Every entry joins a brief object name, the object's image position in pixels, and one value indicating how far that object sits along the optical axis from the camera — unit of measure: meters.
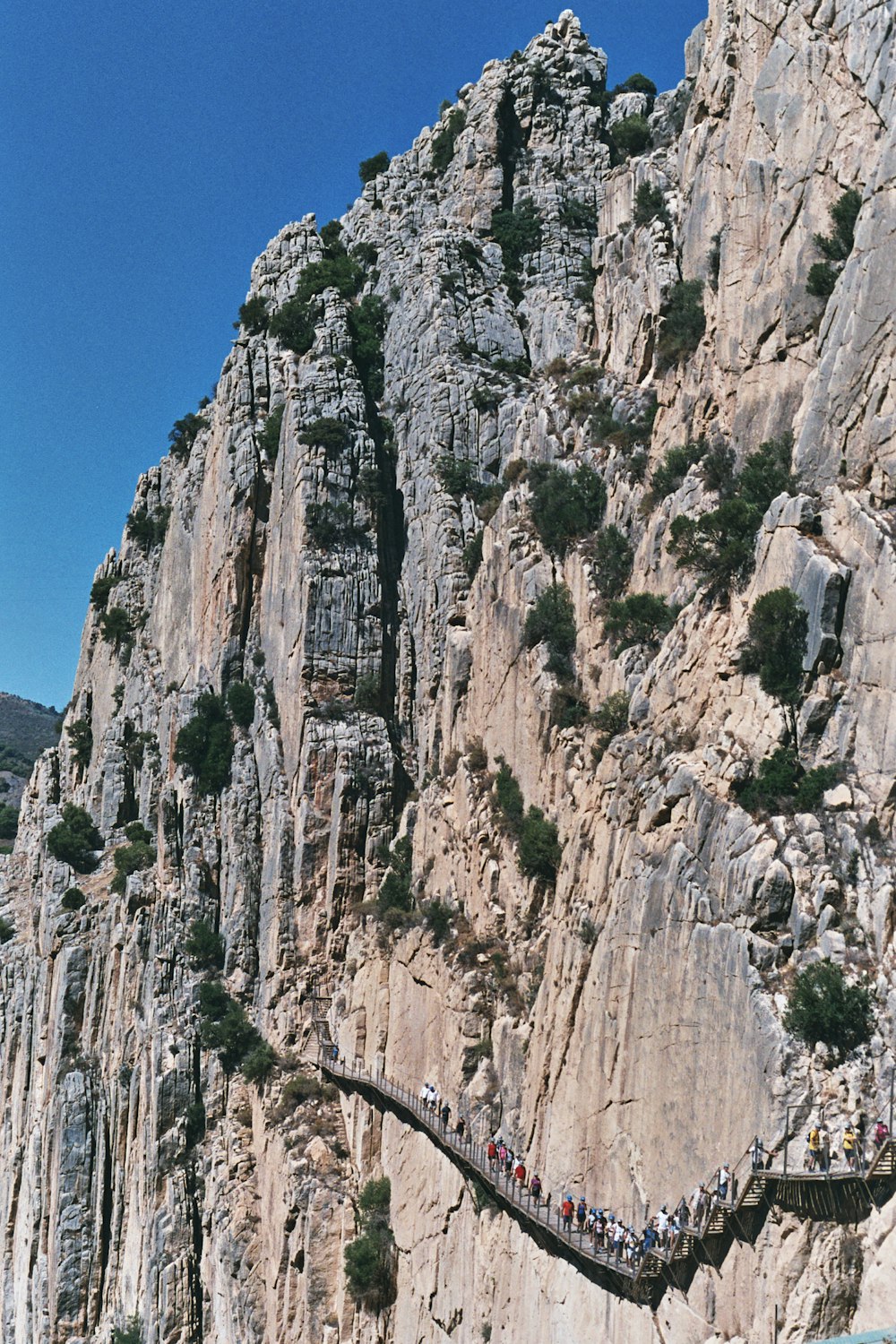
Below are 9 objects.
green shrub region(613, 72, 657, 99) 75.81
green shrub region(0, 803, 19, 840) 135.25
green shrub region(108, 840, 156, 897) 68.00
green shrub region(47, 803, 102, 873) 75.19
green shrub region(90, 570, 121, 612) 88.06
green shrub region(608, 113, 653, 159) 64.88
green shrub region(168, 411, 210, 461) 82.38
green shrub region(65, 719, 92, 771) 87.62
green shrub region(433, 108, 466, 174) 72.81
